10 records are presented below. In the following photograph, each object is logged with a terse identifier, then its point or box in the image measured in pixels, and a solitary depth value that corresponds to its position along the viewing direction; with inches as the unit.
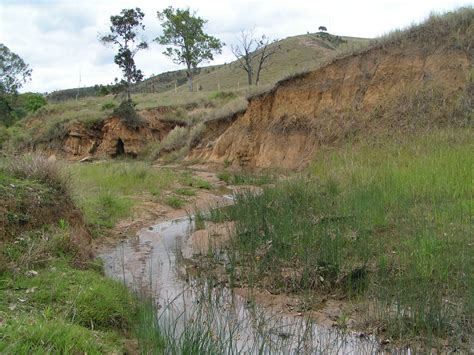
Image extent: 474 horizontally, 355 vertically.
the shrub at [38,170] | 327.0
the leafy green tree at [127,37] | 1662.2
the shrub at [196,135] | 1179.9
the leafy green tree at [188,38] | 2166.6
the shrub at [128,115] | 1417.3
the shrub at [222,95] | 1576.0
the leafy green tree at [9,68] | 2511.1
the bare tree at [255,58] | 1947.3
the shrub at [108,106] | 1609.0
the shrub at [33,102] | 2172.0
